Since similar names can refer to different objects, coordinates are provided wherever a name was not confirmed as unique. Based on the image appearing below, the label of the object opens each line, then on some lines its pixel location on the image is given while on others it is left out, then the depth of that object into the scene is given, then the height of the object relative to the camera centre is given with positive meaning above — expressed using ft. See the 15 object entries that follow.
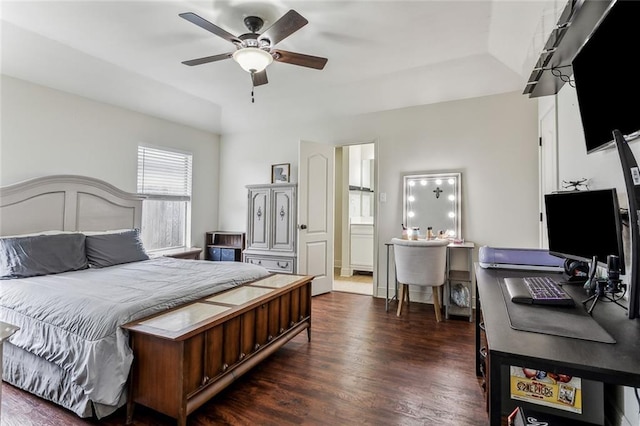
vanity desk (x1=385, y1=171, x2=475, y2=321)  12.19 +0.09
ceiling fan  7.16 +4.58
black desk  2.61 -1.20
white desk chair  11.18 -1.51
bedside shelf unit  17.02 -1.45
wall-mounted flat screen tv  3.67 +2.01
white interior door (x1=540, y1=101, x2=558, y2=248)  8.96 +2.10
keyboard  4.25 -1.03
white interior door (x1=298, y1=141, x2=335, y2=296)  14.53 +0.38
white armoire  14.79 -0.34
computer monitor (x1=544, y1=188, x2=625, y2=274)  4.27 -0.02
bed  5.83 -1.66
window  14.88 +1.16
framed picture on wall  16.87 +2.64
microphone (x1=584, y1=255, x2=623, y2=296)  4.12 -0.80
